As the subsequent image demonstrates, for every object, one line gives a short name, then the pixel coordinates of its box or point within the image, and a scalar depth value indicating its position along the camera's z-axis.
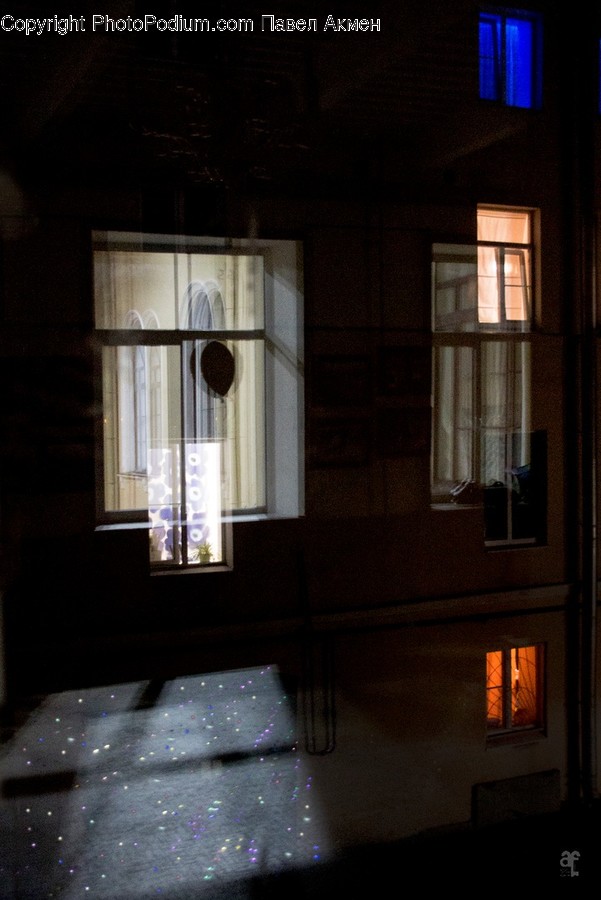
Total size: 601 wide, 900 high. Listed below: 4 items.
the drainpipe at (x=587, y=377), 5.39
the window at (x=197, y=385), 4.21
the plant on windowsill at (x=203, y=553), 4.50
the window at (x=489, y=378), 5.06
